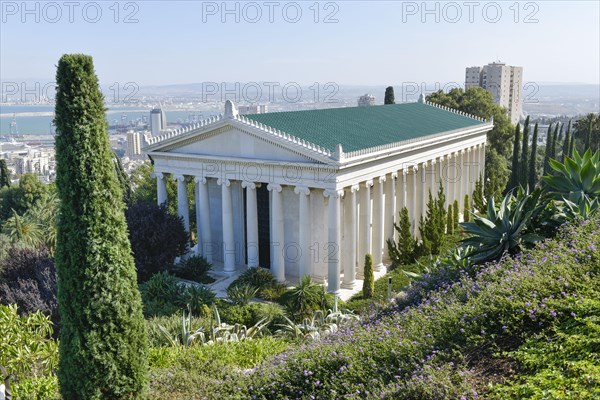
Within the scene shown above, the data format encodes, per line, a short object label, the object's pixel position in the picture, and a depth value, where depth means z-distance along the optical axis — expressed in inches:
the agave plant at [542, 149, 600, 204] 687.1
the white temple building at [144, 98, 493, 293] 1232.2
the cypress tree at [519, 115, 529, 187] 2102.6
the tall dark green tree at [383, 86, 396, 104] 2434.8
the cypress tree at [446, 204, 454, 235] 1736.0
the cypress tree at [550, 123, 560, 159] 2231.3
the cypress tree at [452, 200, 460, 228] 1796.3
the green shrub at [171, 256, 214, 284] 1378.0
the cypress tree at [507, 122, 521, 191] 2128.4
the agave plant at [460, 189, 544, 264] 633.6
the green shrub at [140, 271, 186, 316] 1087.6
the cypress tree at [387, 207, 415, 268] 1387.8
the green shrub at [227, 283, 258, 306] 1144.2
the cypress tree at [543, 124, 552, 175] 2249.3
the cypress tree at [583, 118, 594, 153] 2188.7
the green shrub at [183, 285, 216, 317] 1106.7
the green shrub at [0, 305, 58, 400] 704.4
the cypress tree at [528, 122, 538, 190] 2118.6
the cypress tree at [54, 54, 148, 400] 530.9
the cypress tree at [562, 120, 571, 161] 2183.8
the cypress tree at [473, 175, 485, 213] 1926.7
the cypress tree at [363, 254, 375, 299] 1214.9
